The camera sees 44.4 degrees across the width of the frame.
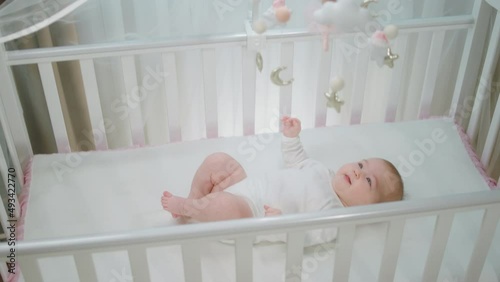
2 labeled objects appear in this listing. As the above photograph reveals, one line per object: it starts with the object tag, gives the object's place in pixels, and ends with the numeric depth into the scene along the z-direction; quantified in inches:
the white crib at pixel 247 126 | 43.6
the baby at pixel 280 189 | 56.3
